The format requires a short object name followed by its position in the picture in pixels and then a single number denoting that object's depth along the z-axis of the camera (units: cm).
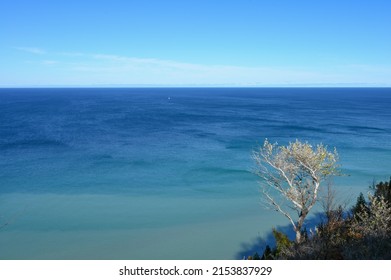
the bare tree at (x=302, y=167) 1859
